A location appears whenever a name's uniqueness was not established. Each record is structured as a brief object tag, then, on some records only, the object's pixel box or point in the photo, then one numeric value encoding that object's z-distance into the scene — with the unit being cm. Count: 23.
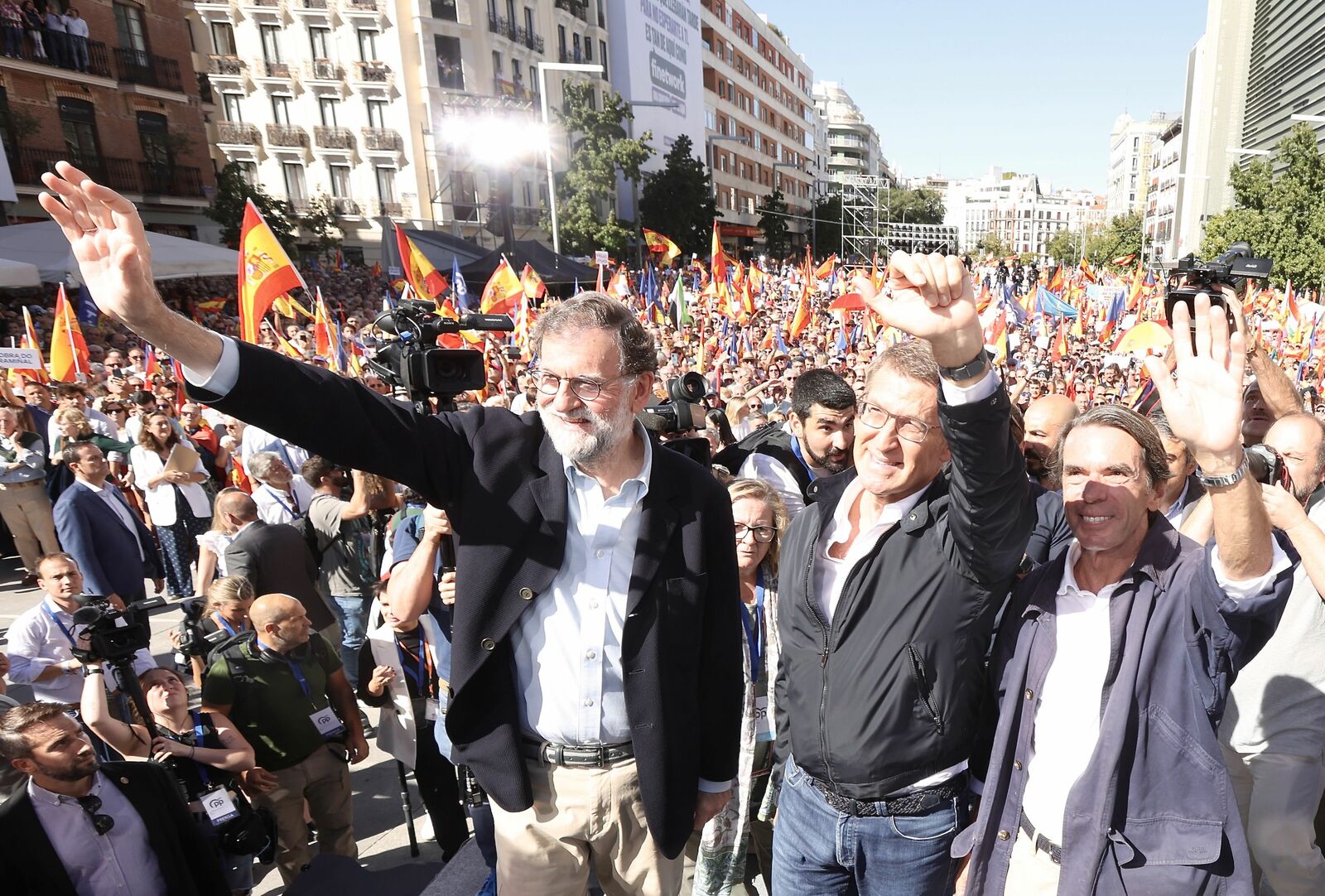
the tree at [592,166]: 3262
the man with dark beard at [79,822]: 254
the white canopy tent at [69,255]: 1379
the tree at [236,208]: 2461
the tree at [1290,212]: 1991
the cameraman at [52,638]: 400
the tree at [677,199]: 3891
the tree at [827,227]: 7044
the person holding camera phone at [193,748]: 307
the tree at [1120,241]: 5494
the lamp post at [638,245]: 3750
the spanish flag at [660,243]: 1941
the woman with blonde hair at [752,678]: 293
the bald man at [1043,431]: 386
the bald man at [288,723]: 349
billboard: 4553
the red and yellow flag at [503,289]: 1252
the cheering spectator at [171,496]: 678
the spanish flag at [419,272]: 1158
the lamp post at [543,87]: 1507
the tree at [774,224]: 5975
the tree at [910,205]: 8512
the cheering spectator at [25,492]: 708
